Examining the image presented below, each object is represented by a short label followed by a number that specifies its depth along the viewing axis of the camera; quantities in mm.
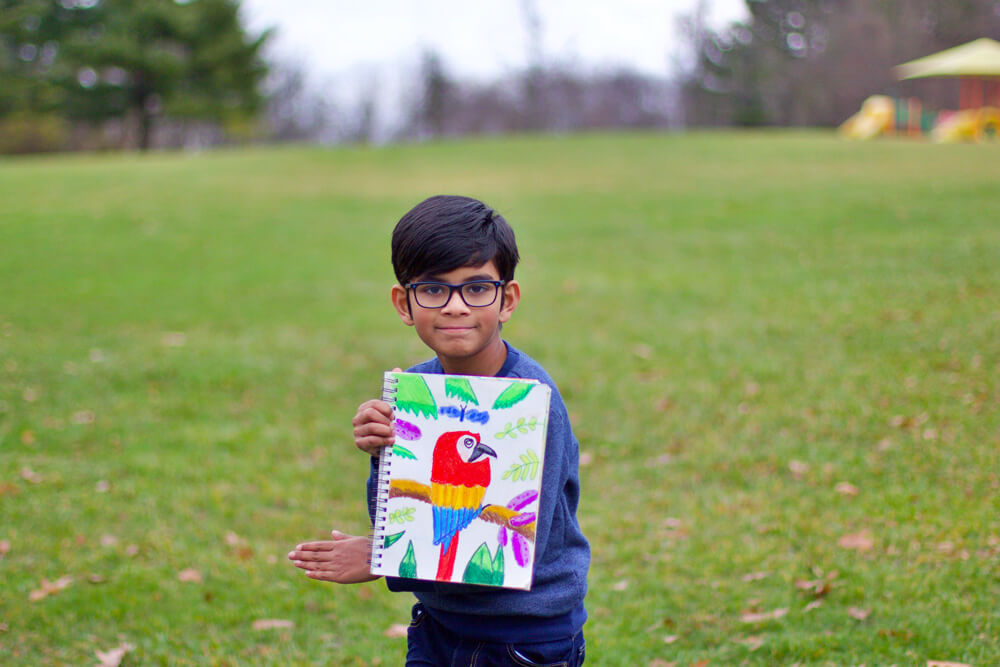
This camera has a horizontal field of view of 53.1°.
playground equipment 31656
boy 2379
